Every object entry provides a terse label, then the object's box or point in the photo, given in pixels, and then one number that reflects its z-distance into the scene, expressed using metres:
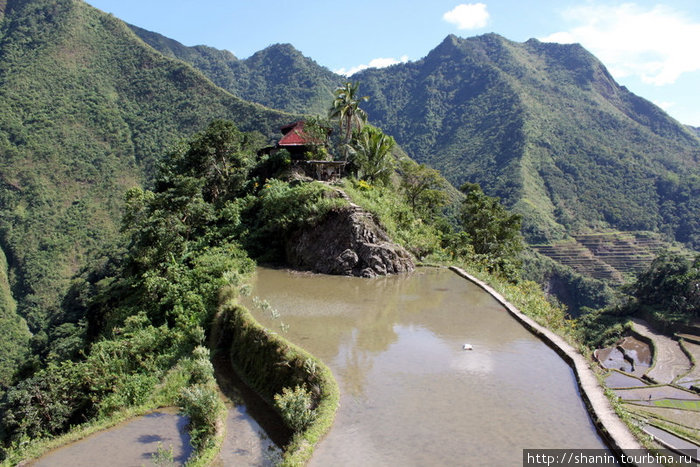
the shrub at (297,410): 7.02
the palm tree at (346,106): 24.38
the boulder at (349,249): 17.00
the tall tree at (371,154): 24.25
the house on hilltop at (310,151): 23.41
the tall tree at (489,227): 26.59
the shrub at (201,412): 7.62
